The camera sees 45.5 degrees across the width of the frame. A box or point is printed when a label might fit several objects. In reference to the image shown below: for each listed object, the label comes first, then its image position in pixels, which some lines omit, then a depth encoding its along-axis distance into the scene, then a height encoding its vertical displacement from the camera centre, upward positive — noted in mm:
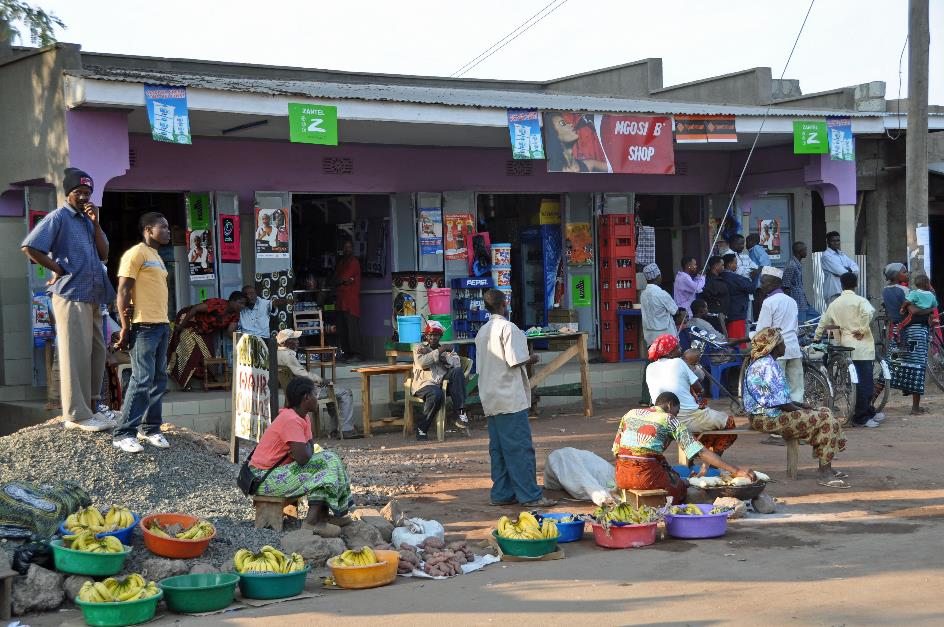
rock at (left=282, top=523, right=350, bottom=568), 7090 -1751
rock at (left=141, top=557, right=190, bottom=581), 6594 -1734
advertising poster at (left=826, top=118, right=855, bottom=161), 15938 +1636
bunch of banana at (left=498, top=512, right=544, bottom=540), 7215 -1711
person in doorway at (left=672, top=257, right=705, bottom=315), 15984 -352
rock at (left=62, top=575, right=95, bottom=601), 6348 -1748
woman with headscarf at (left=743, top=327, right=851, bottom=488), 9547 -1367
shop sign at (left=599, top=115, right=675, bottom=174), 13977 +1475
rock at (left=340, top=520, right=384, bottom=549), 7430 -1776
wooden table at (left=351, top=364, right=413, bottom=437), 12711 -1194
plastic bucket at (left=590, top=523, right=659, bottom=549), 7492 -1836
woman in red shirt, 7586 -1343
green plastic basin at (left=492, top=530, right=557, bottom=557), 7168 -1810
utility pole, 15406 +1799
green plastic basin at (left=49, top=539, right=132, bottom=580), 6410 -1638
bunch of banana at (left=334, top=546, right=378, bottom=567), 6664 -1723
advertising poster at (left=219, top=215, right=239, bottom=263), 13961 +415
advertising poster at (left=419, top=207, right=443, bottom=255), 15562 +486
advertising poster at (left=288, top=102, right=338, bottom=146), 11727 +1537
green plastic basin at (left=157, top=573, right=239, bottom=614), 6156 -1767
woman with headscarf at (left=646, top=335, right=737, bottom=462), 9258 -1068
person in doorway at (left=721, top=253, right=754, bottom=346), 15695 -612
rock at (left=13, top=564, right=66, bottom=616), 6208 -1747
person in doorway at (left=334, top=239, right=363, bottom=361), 16016 -206
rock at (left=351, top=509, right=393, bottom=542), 7707 -1760
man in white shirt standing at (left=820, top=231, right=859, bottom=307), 16297 -152
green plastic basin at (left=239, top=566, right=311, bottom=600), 6371 -1781
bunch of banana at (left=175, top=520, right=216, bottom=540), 6982 -1619
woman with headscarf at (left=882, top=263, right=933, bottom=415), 13492 -1179
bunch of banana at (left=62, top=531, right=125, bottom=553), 6484 -1553
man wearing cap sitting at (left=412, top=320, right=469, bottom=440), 12406 -1225
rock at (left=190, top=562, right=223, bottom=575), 6574 -1738
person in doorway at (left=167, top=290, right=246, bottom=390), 13461 -709
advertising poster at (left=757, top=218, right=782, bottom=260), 19594 +365
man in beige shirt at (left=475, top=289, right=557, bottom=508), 8781 -1066
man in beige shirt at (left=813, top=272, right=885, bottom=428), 12570 -838
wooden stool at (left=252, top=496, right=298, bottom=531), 7715 -1651
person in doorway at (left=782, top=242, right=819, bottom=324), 16812 -443
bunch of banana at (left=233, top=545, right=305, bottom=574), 6477 -1687
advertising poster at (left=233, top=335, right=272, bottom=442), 8641 -926
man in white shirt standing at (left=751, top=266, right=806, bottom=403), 11754 -680
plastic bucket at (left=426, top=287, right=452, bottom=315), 15195 -446
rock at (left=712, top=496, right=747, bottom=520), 8203 -1796
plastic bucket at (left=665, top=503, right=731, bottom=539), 7634 -1810
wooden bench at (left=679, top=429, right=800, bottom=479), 9656 -1705
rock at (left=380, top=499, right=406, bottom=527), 8039 -1772
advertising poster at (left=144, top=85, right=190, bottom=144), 10797 +1550
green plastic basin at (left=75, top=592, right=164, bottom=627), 5828 -1758
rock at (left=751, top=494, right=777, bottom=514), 8406 -1849
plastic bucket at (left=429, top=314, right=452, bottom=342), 15258 -755
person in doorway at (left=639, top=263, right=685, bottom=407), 14523 -648
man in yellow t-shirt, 8492 -364
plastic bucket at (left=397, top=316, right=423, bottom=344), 13586 -740
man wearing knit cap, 8422 -9
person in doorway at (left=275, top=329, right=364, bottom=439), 11844 -1187
